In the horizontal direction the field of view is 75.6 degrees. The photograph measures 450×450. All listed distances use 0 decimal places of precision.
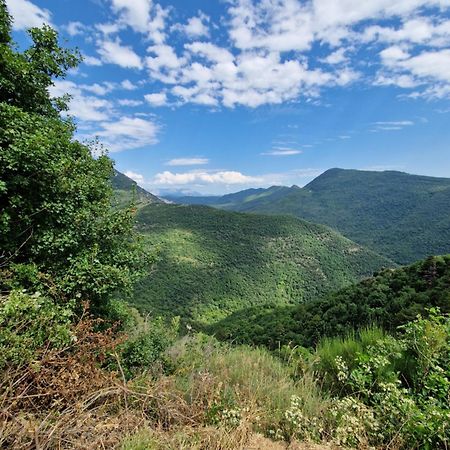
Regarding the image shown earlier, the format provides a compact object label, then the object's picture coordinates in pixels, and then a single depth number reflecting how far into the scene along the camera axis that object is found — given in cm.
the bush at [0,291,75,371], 299
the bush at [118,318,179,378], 514
